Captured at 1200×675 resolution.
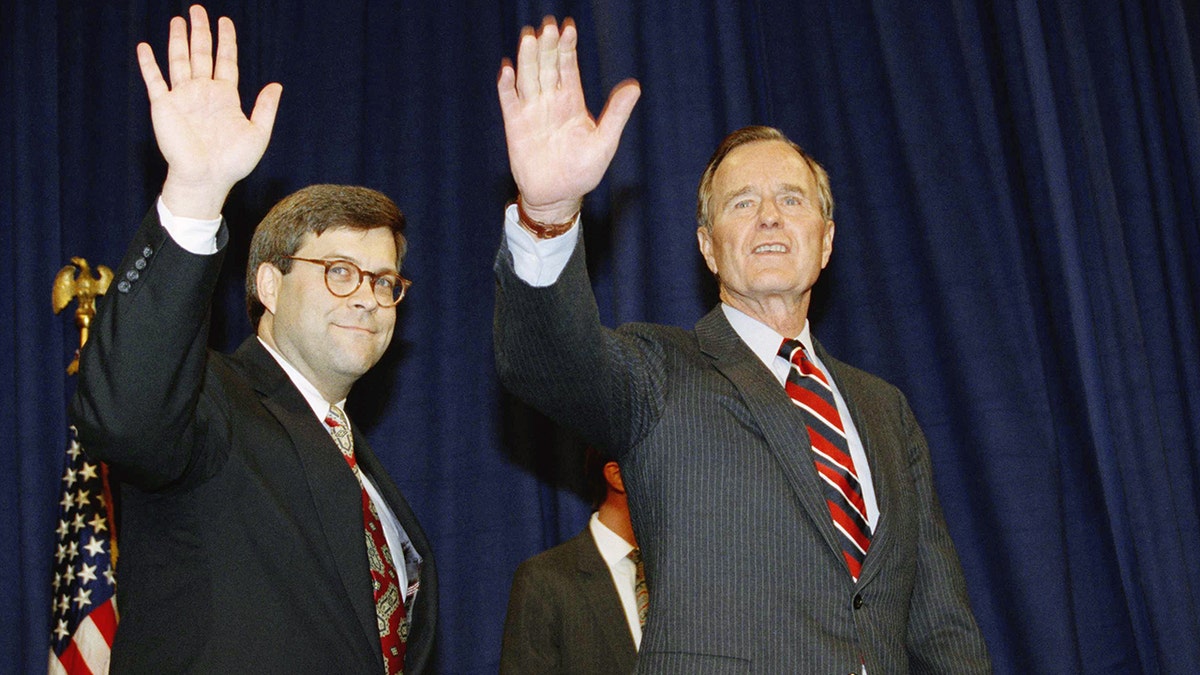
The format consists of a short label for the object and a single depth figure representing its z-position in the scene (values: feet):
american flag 9.93
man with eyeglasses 4.96
